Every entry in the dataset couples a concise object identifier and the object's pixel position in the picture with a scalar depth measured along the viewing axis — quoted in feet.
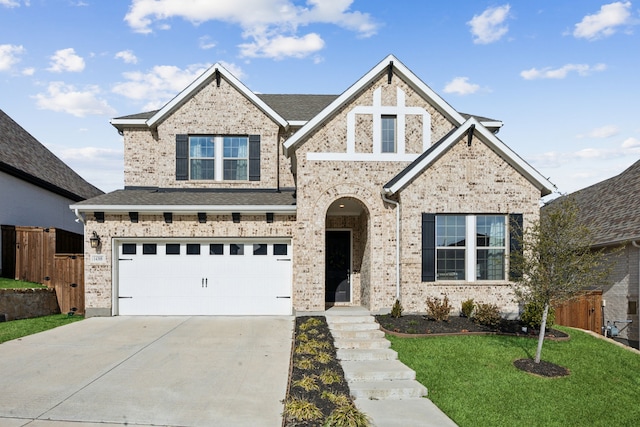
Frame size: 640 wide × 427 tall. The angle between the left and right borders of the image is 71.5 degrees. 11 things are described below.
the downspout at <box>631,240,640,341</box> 43.47
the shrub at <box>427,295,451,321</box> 38.70
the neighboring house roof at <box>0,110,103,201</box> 57.52
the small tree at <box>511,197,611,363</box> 28.73
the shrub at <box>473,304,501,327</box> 38.34
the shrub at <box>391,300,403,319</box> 39.70
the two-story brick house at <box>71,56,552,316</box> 41.65
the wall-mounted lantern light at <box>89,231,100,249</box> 44.44
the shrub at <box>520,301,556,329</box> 36.81
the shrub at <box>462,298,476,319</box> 40.24
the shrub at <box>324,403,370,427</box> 19.84
